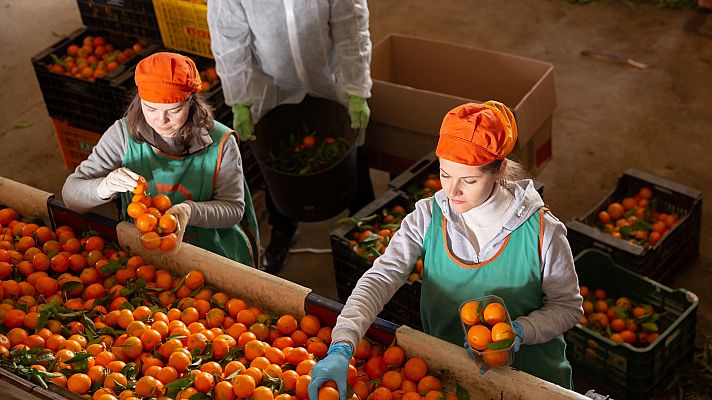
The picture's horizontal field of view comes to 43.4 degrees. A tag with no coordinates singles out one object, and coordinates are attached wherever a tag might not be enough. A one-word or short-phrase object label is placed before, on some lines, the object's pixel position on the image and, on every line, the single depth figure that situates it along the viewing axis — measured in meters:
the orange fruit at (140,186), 3.15
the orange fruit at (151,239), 3.14
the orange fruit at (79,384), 2.72
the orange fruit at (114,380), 2.74
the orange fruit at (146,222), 3.10
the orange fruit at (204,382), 2.70
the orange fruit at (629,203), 4.68
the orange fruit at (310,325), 2.95
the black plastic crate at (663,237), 4.30
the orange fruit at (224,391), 2.66
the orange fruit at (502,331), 2.46
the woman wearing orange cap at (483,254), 2.50
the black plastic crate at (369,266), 3.91
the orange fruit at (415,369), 2.73
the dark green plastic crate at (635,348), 3.85
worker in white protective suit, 4.18
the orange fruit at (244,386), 2.65
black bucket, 4.41
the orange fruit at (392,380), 2.72
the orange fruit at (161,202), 3.18
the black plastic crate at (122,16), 5.32
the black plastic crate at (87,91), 5.09
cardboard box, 4.75
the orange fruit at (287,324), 2.98
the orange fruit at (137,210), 3.12
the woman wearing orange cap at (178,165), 3.18
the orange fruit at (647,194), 4.70
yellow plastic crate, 5.07
